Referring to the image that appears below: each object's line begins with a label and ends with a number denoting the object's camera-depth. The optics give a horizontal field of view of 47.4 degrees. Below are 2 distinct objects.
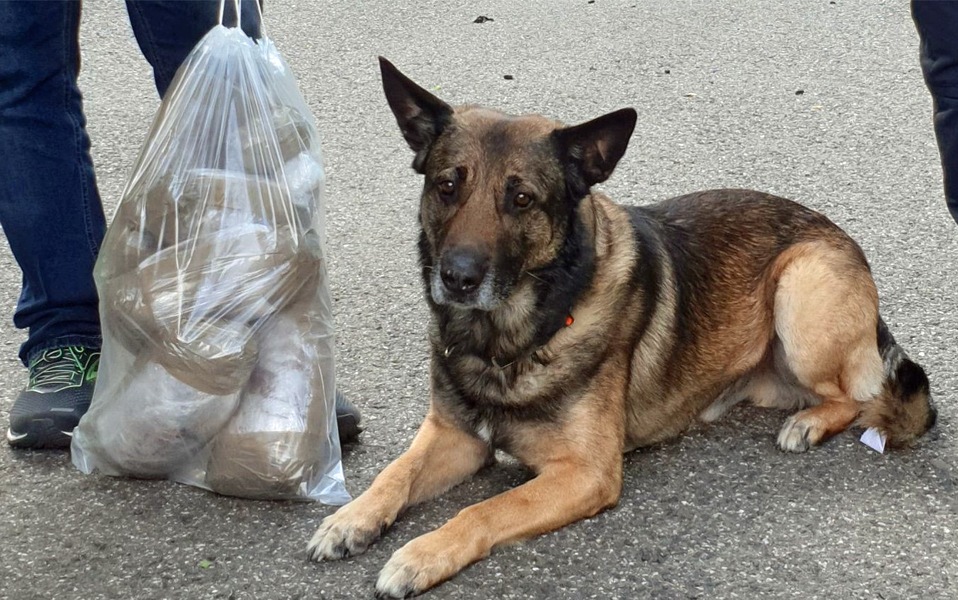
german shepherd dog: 2.99
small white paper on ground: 3.44
